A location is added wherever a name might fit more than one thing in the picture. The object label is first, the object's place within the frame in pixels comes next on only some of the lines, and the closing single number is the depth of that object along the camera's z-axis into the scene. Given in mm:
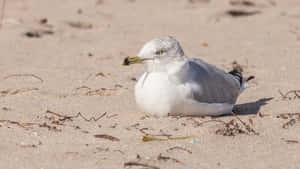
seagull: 8273
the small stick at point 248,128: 7859
